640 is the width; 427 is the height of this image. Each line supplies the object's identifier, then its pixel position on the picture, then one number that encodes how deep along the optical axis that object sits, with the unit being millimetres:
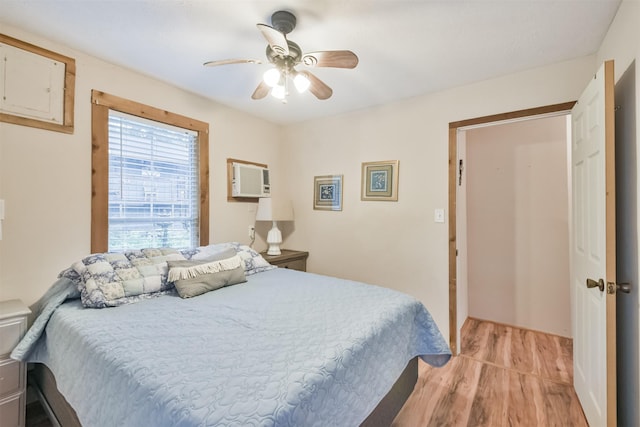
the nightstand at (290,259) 3141
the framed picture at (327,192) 3287
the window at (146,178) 2176
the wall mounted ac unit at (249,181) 3137
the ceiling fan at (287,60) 1583
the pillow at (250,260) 2535
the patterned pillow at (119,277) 1698
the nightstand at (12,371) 1562
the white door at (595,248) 1358
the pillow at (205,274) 1941
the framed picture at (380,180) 2883
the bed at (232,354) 928
